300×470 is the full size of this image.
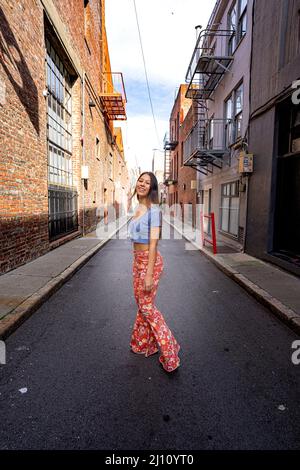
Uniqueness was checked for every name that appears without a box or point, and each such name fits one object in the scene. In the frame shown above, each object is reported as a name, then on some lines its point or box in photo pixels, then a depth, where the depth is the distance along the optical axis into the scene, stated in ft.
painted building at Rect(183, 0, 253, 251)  29.66
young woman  8.43
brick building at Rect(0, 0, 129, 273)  18.84
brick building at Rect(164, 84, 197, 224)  62.13
